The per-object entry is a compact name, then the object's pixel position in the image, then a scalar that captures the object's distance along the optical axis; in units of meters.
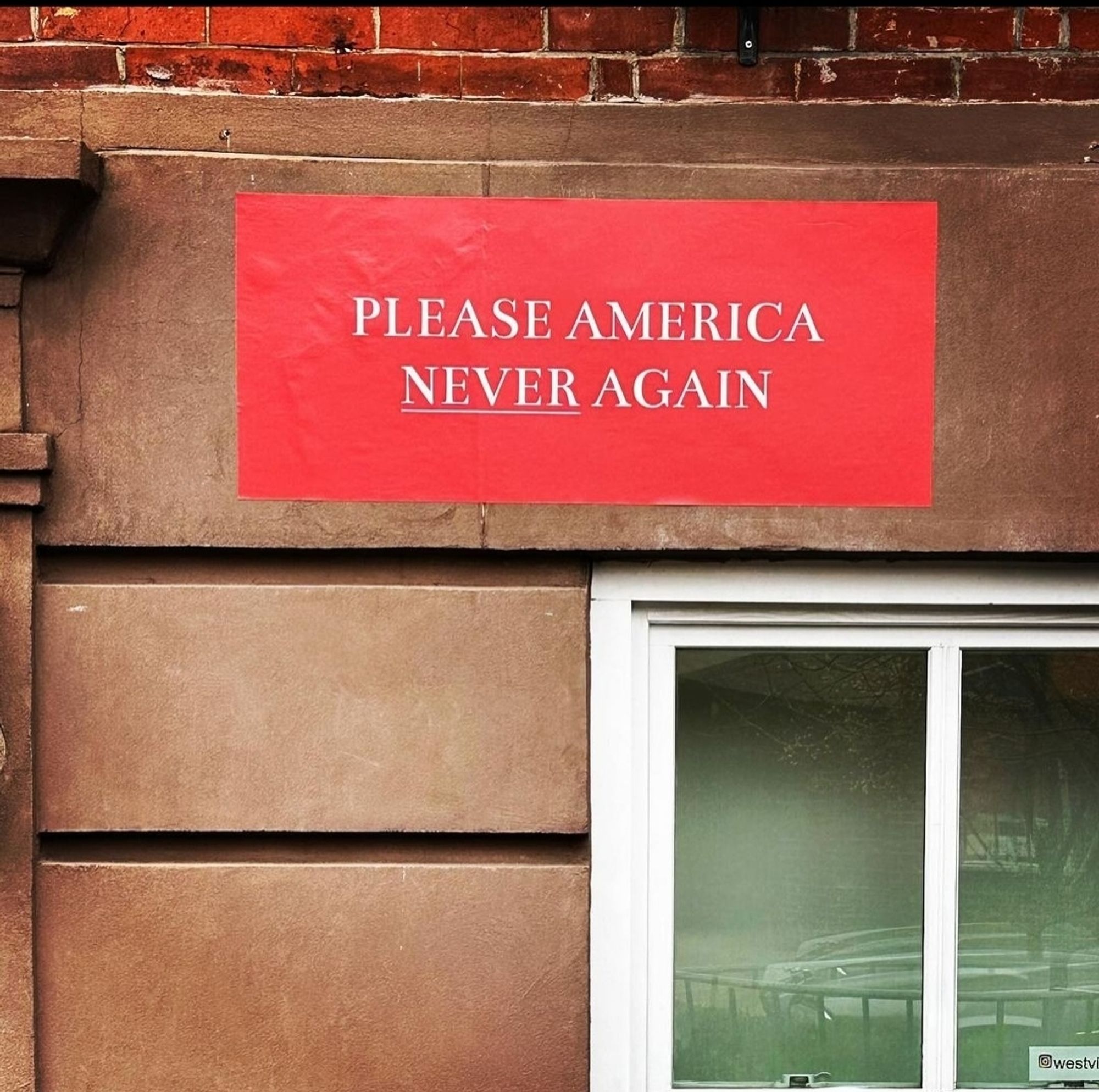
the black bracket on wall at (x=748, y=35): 2.79
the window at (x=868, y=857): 3.03
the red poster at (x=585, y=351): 2.82
